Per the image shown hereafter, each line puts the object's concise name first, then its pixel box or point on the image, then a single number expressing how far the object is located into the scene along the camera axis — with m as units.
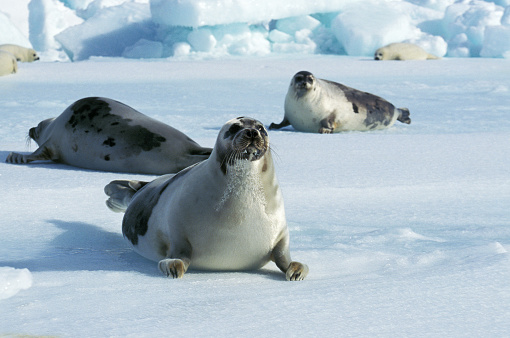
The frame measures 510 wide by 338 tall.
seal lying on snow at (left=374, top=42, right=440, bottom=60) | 27.11
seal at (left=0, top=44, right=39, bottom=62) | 27.59
